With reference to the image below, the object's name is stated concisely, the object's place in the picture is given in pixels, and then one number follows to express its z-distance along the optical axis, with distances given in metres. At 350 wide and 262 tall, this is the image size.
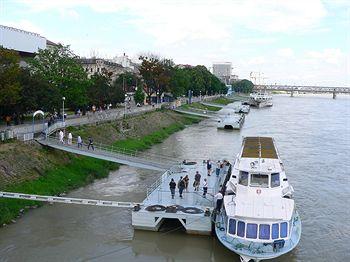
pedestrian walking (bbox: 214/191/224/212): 25.28
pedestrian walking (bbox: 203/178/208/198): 27.38
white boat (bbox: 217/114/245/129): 81.12
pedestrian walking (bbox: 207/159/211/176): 33.56
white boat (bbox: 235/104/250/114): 118.96
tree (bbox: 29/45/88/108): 51.59
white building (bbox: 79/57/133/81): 122.75
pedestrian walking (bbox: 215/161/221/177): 33.14
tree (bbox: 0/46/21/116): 37.44
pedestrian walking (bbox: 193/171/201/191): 28.55
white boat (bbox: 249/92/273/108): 166.00
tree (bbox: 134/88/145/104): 91.62
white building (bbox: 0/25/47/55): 69.56
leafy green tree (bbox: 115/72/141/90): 113.44
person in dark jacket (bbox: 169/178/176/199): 27.23
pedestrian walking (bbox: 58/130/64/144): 35.66
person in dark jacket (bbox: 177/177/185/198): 27.10
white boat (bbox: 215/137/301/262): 20.80
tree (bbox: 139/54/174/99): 94.00
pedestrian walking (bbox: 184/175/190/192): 28.41
